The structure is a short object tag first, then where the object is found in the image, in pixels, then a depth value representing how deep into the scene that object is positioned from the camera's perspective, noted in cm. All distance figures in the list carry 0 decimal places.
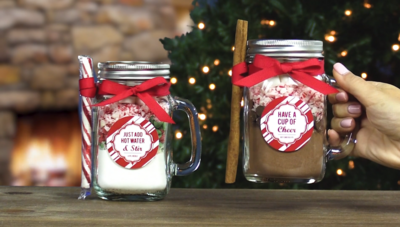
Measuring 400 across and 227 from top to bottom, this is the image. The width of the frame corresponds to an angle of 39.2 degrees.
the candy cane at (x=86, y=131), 110
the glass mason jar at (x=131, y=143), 102
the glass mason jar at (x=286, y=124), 97
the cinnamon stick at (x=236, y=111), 105
